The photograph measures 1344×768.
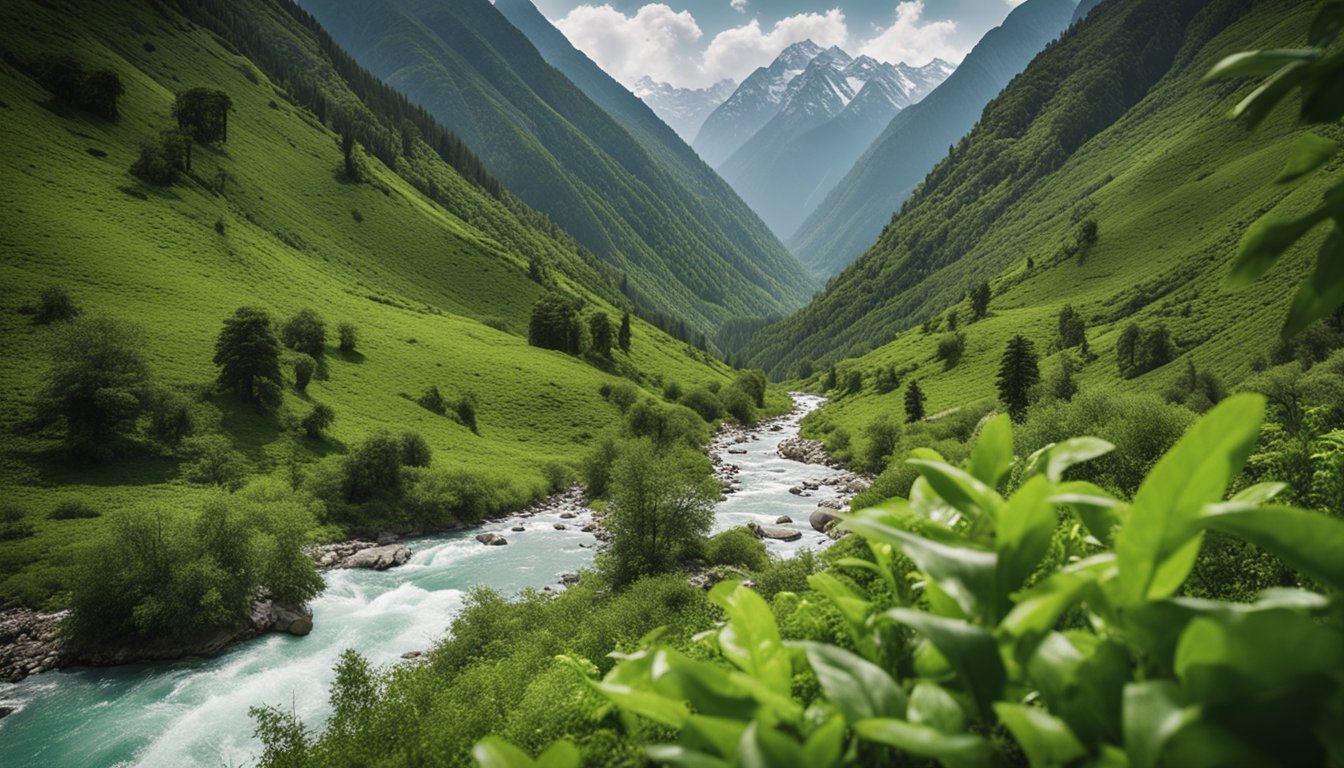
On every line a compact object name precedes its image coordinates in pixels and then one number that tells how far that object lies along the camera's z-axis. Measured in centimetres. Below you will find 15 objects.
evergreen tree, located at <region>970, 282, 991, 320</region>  14240
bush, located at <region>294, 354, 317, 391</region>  6222
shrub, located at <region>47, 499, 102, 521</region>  3762
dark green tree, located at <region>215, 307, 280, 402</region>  5416
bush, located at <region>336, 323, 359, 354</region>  7694
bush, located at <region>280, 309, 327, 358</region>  6956
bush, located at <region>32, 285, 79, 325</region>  5348
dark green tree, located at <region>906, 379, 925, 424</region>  8500
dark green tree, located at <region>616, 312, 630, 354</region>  12862
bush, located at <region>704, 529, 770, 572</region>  3856
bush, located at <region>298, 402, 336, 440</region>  5525
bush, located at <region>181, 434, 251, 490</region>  4512
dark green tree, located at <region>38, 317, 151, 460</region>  4241
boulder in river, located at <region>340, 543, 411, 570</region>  4122
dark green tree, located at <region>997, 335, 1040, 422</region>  6375
